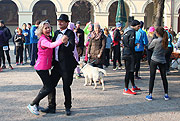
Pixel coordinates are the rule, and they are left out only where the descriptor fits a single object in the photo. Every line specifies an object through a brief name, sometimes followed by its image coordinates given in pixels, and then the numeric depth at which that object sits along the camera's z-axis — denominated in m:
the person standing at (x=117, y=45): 11.09
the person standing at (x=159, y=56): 6.34
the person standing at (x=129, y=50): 6.96
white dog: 7.44
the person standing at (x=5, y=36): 10.76
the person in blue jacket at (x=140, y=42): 8.94
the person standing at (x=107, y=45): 12.00
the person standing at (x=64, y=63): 5.14
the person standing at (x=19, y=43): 12.12
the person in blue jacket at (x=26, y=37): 12.59
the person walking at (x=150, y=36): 10.28
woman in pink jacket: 5.11
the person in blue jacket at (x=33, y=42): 11.41
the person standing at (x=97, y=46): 8.04
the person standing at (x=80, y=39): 9.25
